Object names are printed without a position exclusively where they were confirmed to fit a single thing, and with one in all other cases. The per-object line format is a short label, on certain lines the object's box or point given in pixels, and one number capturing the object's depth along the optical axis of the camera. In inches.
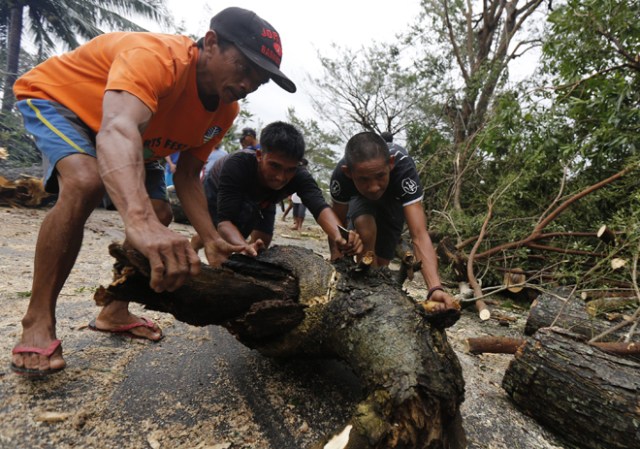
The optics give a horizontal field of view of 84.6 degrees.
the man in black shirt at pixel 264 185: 91.6
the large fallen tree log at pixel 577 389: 51.8
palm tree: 558.3
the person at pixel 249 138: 206.4
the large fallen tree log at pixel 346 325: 42.3
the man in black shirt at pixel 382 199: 90.5
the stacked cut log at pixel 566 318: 87.6
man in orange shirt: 41.3
